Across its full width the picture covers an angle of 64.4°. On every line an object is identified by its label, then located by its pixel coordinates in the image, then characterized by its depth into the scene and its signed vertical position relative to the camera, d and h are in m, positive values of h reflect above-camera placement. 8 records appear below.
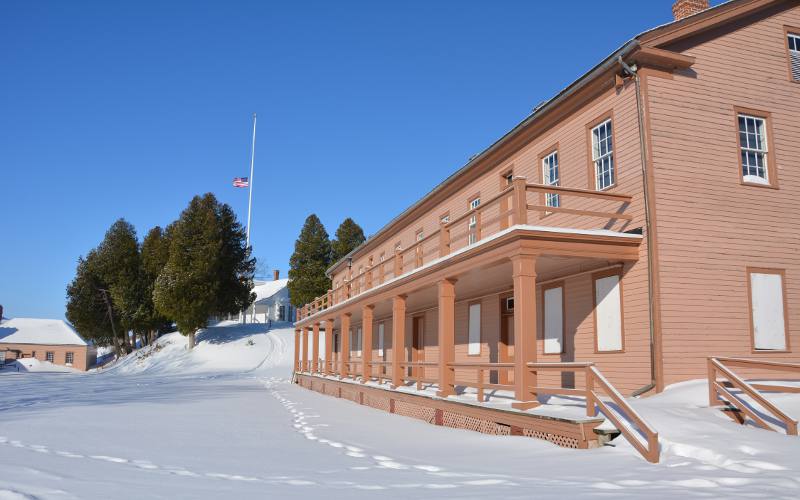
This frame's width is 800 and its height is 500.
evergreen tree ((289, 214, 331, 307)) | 59.19 +7.09
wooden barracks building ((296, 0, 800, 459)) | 12.10 +2.35
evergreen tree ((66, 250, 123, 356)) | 63.66 +3.61
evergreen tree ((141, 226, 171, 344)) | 59.91 +6.55
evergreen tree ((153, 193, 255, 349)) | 52.16 +5.71
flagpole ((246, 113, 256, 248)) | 70.38 +15.47
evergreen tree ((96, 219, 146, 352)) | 60.47 +6.33
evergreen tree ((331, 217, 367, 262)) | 62.16 +9.94
